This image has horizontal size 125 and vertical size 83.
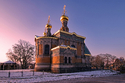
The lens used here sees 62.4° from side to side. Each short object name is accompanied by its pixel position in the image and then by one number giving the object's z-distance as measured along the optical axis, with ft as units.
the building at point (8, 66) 119.24
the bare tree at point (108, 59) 168.34
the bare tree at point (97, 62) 150.71
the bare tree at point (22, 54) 127.54
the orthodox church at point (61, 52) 76.74
